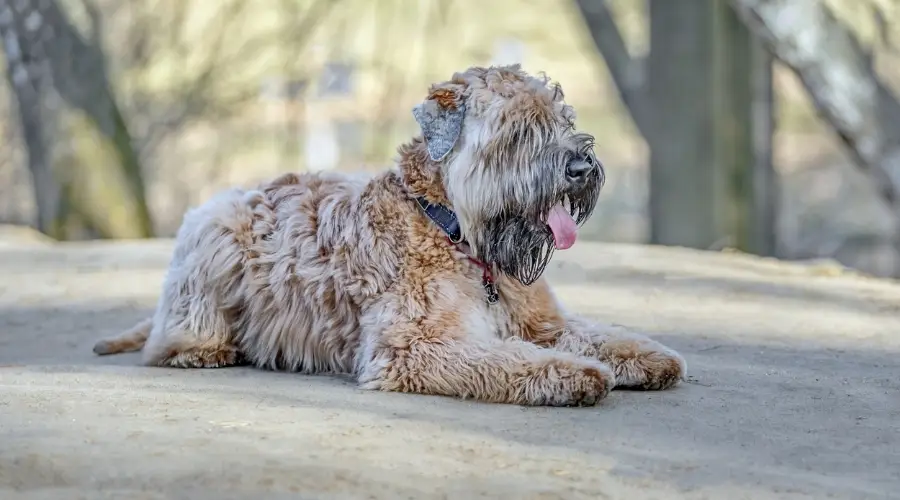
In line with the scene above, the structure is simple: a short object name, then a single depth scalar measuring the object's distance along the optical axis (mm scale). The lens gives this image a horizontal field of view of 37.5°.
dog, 5625
